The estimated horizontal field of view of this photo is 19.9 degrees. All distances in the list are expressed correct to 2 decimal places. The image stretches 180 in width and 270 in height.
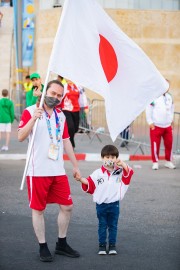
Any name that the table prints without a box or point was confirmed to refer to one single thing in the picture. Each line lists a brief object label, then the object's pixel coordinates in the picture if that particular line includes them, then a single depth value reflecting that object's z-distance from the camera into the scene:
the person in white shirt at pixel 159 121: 9.69
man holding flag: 4.84
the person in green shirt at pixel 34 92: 5.02
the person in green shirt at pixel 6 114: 11.83
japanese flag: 4.93
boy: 5.07
